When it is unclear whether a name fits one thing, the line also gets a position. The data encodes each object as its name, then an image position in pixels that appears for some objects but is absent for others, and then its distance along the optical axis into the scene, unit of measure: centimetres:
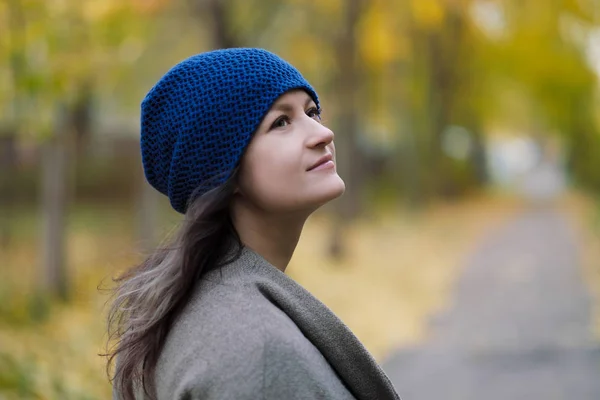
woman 163
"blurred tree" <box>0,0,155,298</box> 721
